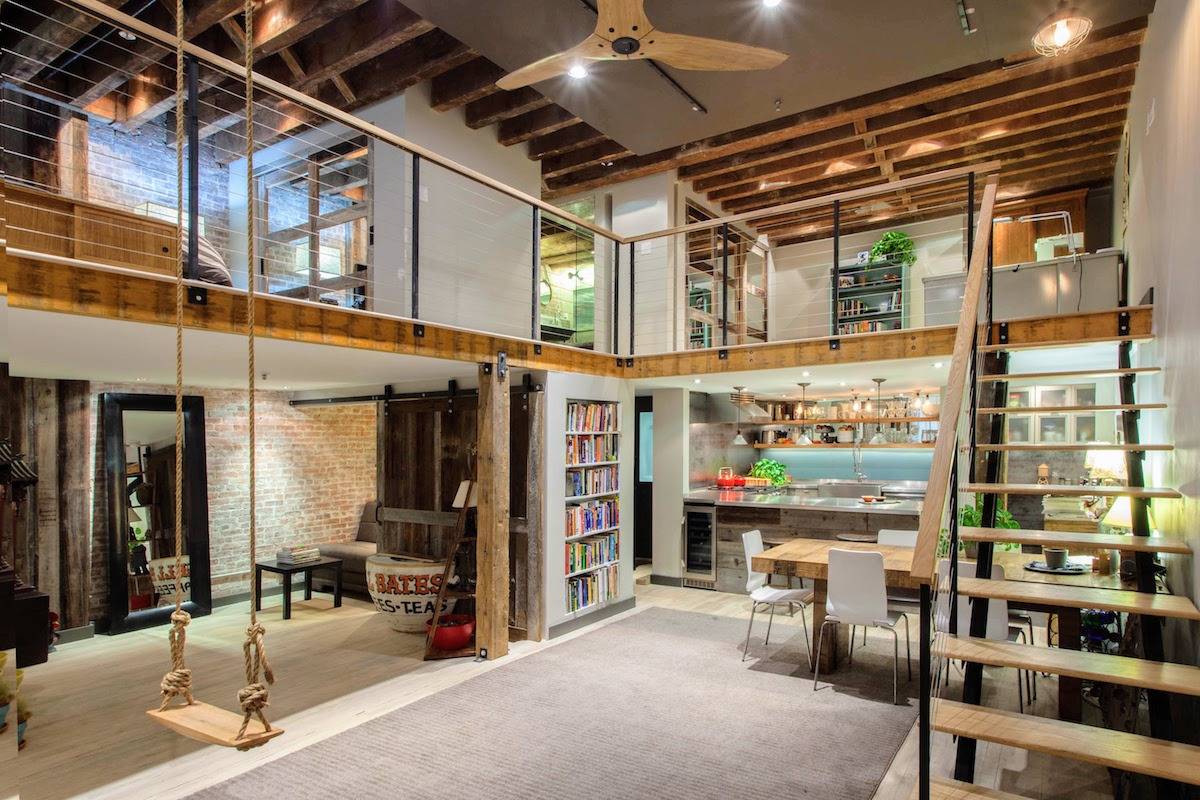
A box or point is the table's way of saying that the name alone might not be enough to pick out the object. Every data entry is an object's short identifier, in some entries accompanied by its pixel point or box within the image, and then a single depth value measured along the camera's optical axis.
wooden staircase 2.14
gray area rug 3.16
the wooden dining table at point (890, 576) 3.43
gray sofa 6.98
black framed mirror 5.86
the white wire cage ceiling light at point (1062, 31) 3.93
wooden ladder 5.03
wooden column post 4.93
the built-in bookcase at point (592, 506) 5.67
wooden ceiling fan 3.25
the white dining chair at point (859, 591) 4.17
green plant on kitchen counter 8.59
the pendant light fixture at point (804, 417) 9.22
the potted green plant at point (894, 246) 8.31
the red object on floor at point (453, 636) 5.14
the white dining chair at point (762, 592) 4.95
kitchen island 6.50
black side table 6.22
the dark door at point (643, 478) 8.55
